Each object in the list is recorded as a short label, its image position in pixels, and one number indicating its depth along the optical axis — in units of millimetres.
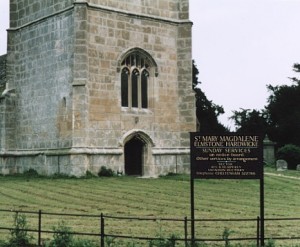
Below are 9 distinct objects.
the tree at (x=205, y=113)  51188
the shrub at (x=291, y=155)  45250
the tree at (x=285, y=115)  52812
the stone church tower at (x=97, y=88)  28656
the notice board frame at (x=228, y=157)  13680
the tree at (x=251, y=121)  57078
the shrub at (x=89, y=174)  27938
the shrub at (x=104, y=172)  28650
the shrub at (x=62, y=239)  12020
